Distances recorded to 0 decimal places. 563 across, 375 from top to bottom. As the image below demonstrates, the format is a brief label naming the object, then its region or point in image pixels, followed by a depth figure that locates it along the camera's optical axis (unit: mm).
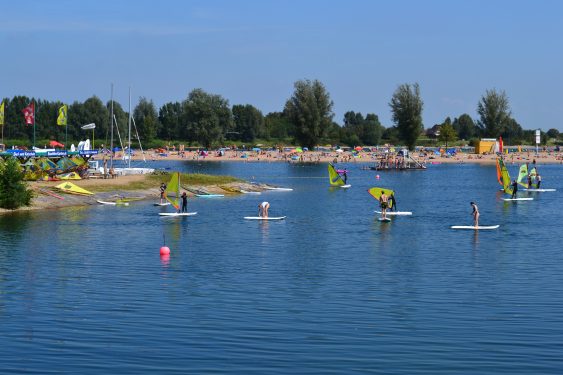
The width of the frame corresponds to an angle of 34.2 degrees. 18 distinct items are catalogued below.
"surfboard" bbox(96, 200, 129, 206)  86181
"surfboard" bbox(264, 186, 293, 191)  112719
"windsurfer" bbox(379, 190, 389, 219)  74000
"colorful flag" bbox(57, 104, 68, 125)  113312
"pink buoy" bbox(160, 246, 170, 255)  52453
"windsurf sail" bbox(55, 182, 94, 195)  87188
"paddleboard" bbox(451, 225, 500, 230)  67062
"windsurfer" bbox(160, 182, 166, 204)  84494
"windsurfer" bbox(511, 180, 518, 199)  96425
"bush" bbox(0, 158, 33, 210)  76188
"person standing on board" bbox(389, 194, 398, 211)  78938
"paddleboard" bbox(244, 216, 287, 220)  74075
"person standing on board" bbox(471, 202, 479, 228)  66688
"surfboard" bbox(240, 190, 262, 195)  104344
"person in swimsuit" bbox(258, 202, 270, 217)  74000
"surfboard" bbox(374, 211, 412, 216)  79062
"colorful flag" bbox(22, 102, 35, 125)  107875
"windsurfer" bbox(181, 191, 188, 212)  76875
